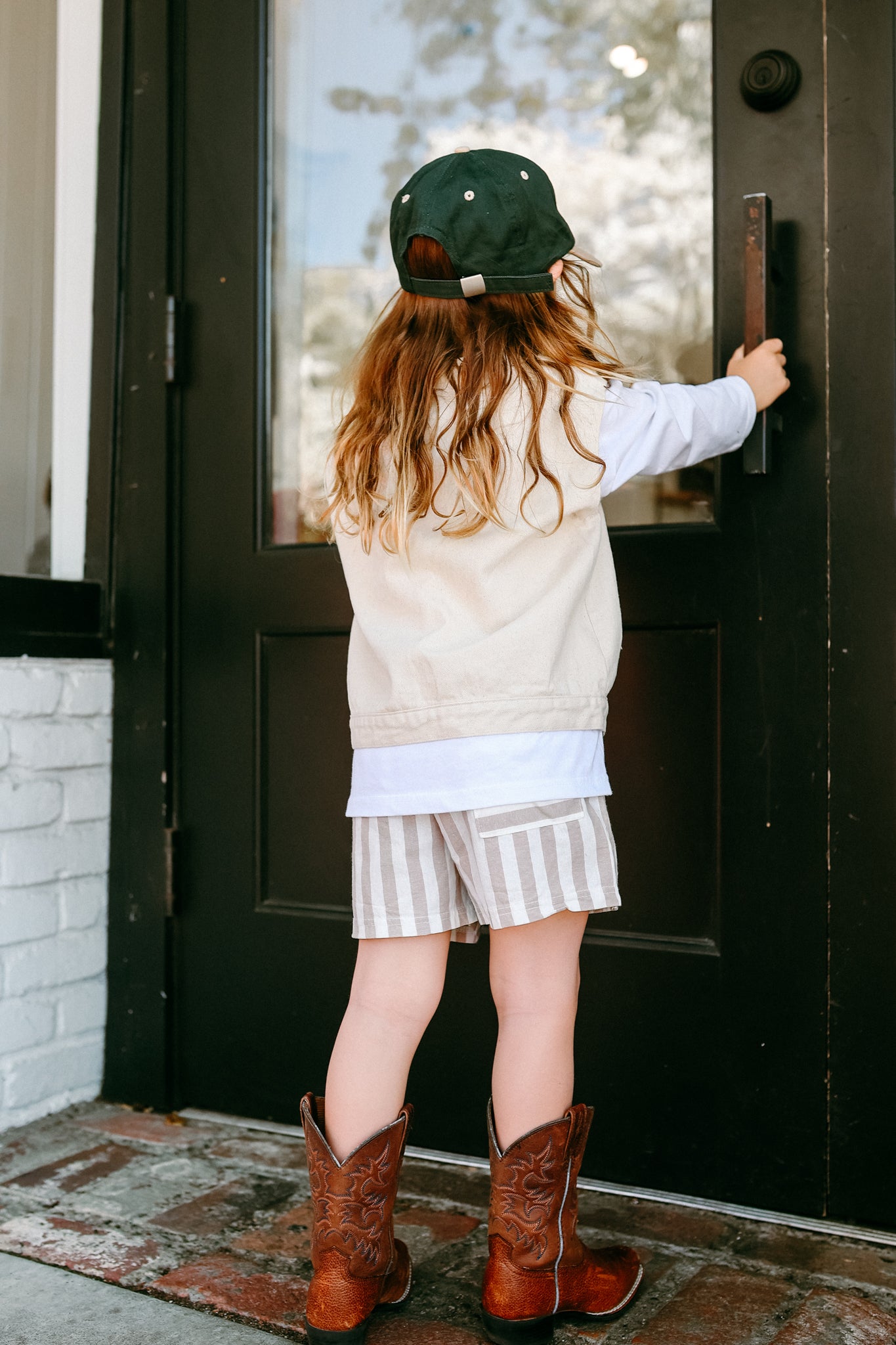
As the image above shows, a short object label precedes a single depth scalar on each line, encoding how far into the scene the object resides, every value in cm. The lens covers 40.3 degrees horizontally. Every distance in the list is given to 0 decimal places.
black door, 179
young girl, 140
